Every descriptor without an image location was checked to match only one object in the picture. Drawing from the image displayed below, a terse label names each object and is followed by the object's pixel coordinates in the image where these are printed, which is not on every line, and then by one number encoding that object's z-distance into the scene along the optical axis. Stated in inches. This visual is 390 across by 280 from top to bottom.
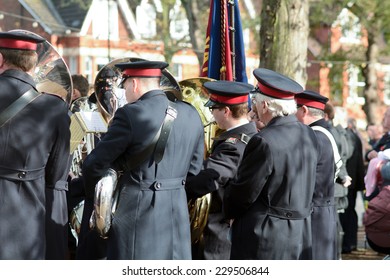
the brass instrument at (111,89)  617.9
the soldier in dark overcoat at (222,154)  556.4
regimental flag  754.8
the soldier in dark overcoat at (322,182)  613.6
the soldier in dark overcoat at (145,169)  488.7
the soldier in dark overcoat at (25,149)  474.0
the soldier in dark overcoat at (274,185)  504.4
